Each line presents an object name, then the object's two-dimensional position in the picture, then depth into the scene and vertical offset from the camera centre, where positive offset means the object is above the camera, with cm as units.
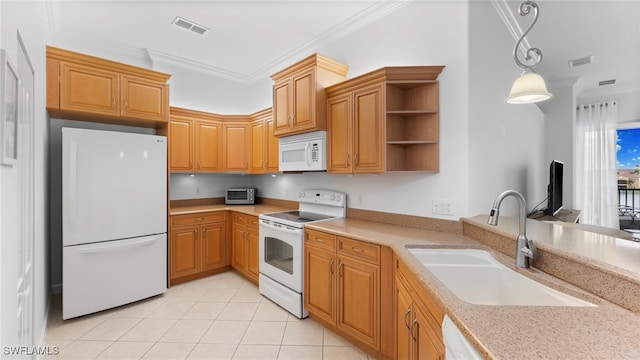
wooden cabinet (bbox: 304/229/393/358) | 199 -89
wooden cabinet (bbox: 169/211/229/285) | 336 -84
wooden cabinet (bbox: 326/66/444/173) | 232 +54
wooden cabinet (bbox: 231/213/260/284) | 338 -85
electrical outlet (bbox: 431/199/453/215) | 227 -23
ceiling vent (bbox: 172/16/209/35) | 293 +172
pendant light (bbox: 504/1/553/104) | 181 +63
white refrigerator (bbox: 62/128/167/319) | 254 -38
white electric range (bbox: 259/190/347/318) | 265 -68
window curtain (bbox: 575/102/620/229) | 483 +26
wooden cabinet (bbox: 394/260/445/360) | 118 -73
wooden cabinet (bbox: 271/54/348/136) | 275 +94
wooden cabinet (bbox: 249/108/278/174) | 371 +51
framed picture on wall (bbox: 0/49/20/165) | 113 +33
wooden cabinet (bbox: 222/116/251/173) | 410 +55
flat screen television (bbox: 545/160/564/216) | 316 -15
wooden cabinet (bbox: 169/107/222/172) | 362 +55
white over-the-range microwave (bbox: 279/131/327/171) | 281 +31
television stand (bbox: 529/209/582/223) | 316 -47
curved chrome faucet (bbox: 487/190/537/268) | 140 -32
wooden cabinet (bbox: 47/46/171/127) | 257 +93
